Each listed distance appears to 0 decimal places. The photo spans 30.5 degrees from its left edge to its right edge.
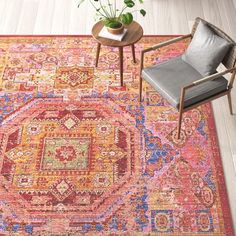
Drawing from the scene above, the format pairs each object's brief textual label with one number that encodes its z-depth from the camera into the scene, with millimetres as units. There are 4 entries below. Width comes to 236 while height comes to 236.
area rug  3373
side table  3967
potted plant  3861
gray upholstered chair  3605
